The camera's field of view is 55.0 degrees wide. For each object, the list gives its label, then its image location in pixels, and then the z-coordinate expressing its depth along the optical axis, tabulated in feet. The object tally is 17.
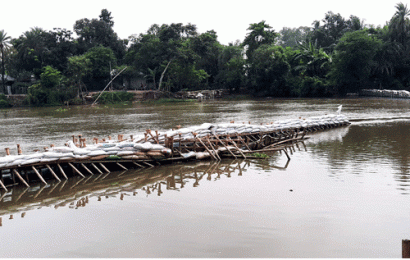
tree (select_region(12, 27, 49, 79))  179.63
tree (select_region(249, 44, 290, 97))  182.09
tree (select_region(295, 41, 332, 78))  181.37
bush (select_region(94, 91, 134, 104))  171.22
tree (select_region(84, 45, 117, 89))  175.52
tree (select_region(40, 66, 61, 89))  164.14
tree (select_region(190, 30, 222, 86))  189.06
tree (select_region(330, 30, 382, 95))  160.86
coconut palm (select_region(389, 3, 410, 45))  164.25
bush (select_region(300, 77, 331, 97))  173.37
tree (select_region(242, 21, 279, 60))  196.54
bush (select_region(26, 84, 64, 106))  166.81
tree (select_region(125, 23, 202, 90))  176.96
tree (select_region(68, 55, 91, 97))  161.48
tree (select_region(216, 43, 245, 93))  193.47
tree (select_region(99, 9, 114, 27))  217.15
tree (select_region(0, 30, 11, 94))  177.73
